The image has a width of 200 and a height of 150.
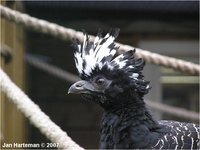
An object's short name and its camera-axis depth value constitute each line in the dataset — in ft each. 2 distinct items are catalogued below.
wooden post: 13.38
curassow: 11.16
